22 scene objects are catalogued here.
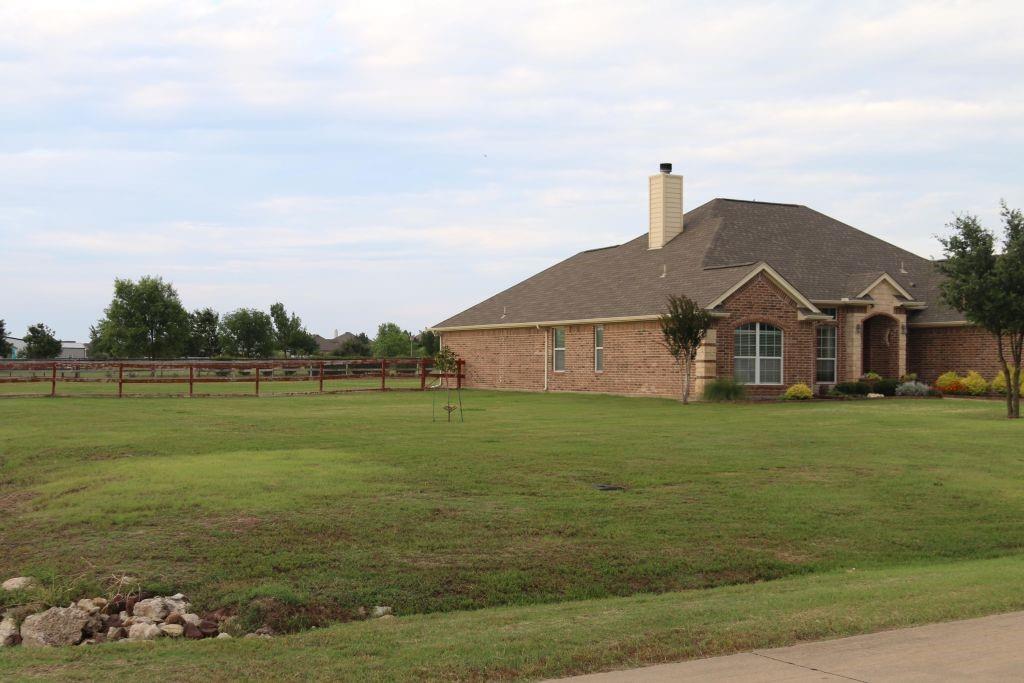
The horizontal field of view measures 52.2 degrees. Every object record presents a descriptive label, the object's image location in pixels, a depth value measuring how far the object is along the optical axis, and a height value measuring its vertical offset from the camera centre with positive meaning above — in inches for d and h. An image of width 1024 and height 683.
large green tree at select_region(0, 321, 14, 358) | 4215.1 +38.0
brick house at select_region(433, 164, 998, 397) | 1374.3 +77.2
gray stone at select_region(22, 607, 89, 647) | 376.5 -99.7
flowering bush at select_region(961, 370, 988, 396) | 1392.7 -19.9
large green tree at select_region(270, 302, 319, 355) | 4694.9 +115.1
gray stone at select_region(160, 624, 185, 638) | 372.2 -97.1
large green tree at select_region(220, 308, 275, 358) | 4505.4 +106.7
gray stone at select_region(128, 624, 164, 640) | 368.5 -97.5
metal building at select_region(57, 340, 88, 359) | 5502.0 +28.8
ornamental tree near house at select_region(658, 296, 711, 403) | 1294.3 +46.6
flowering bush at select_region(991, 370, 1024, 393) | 1369.3 -18.2
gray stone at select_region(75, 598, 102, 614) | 398.9 -95.9
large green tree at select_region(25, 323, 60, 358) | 4087.1 +53.9
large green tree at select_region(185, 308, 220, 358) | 4448.8 +104.3
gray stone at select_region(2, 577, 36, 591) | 422.9 -92.9
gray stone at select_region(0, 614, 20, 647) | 382.9 -102.9
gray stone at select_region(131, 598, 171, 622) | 391.5 -95.1
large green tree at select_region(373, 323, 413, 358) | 4288.6 +67.5
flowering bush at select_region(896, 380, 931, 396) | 1418.6 -27.3
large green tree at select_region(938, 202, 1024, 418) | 1007.0 +87.6
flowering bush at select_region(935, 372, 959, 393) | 1441.9 -17.0
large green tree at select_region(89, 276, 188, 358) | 3668.8 +126.3
